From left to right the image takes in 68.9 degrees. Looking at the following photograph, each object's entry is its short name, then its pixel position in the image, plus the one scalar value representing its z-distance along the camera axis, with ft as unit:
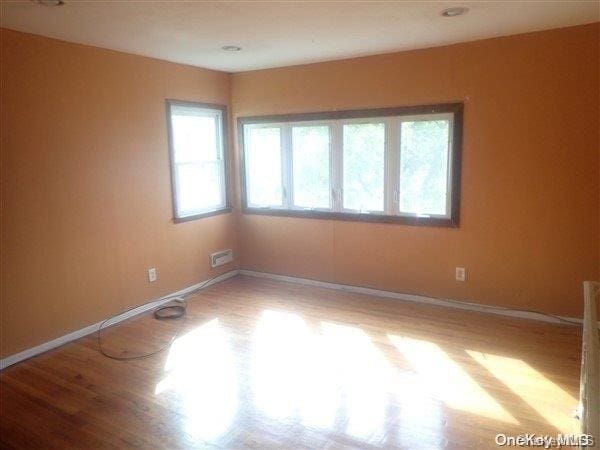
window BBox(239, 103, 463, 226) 12.91
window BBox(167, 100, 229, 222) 14.38
